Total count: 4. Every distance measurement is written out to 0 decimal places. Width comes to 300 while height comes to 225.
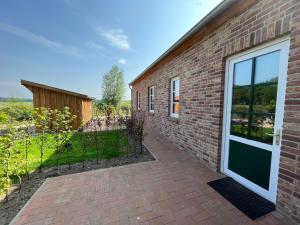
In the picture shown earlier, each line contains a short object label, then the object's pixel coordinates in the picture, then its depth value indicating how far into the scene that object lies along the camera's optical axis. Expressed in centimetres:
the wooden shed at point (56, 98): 805
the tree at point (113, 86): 2606
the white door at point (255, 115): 199
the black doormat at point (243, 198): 197
